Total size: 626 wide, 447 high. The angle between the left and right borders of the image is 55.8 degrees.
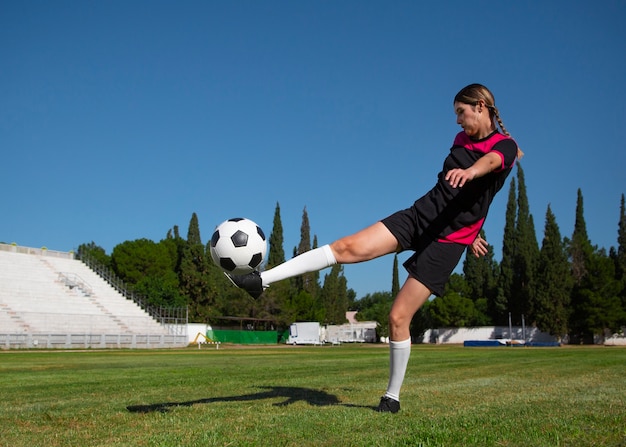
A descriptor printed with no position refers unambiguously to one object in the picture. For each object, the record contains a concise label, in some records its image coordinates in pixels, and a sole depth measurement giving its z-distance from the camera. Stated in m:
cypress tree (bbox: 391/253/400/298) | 92.50
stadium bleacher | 35.47
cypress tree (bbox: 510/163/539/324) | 68.44
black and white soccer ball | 4.98
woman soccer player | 4.84
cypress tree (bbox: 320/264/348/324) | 83.75
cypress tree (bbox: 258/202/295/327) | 66.31
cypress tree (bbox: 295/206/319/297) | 82.12
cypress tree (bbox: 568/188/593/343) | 65.75
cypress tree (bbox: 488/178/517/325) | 72.75
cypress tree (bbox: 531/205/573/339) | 65.56
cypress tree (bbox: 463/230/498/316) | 78.79
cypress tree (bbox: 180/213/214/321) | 63.50
